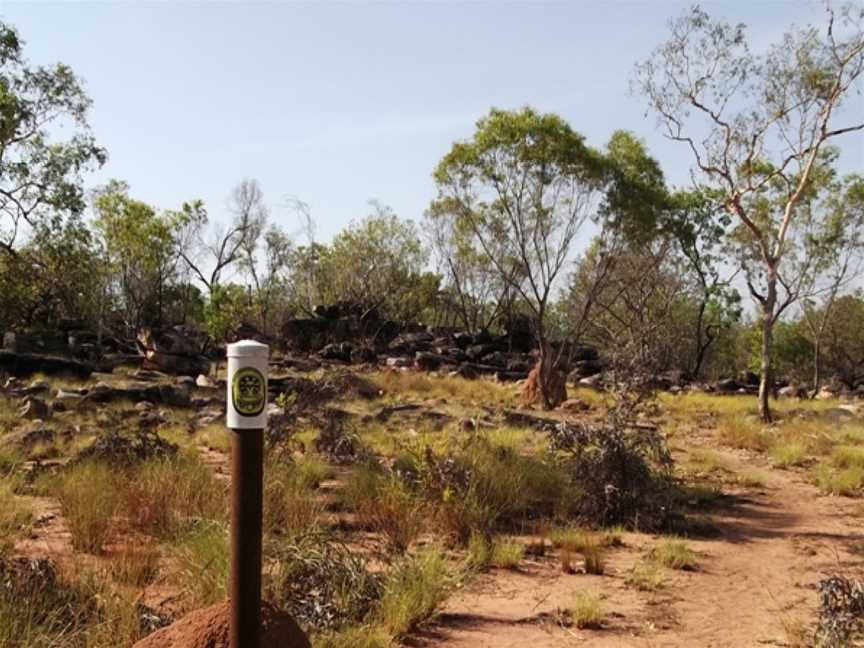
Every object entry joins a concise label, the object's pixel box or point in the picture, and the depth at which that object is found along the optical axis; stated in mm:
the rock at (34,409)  15219
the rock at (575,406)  23828
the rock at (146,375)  25469
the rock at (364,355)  40844
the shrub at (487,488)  8245
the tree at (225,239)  48656
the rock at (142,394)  19219
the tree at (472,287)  49344
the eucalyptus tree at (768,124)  20281
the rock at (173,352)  29859
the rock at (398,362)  39719
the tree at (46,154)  20734
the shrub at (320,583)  5262
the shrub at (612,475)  9656
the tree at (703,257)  40750
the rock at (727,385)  37062
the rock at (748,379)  39556
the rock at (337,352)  41781
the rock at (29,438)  11844
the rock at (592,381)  33969
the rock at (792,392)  36531
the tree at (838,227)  34938
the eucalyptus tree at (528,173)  22047
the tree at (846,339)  46188
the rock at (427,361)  38938
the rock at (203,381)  25750
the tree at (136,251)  41125
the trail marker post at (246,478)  2883
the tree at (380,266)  51250
